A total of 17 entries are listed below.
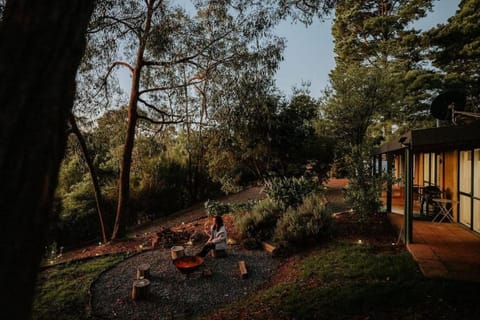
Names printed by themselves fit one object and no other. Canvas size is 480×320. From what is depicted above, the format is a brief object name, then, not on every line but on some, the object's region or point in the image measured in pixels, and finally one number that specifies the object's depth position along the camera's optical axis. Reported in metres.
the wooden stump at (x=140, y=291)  4.67
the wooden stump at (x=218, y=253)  6.44
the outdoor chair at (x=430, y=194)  7.79
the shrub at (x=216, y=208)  10.60
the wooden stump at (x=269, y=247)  6.45
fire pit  5.23
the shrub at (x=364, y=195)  7.16
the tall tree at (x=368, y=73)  7.92
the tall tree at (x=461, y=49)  15.61
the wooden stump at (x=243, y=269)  5.38
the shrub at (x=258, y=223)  7.43
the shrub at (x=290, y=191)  8.91
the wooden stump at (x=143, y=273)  5.39
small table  7.21
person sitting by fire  6.35
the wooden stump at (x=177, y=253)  6.12
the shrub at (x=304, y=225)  6.52
